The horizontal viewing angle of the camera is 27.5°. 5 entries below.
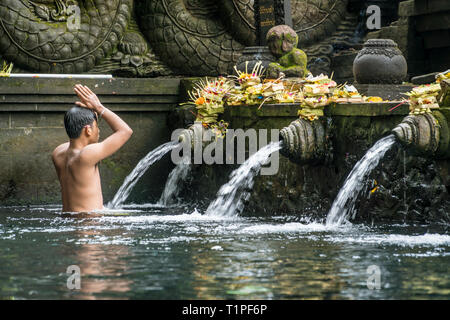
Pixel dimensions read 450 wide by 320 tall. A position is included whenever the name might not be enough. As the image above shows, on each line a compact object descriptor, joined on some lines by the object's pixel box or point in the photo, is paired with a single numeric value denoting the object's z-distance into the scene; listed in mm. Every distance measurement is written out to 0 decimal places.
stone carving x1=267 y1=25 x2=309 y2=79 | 12173
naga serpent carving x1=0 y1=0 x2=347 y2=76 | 16109
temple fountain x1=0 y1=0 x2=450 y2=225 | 8883
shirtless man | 8609
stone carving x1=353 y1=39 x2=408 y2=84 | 11219
